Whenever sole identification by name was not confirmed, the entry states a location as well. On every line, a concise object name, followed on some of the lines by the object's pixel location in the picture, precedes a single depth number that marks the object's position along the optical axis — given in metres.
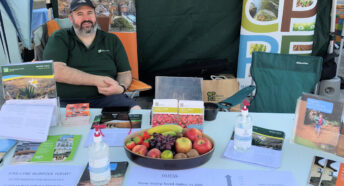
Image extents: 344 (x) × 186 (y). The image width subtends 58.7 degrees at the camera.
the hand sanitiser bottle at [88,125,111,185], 1.05
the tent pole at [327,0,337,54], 3.49
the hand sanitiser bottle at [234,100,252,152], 1.27
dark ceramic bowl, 1.13
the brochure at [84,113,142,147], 1.41
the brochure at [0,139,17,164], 1.30
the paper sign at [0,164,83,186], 1.11
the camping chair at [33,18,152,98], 2.80
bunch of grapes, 1.16
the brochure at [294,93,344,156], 1.28
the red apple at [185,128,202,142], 1.23
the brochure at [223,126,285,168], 1.25
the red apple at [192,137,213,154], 1.18
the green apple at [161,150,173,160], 1.13
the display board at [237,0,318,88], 3.51
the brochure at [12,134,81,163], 1.26
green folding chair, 2.26
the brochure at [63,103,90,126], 1.59
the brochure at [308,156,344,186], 1.10
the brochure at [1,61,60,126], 1.47
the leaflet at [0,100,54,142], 1.41
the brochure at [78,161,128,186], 1.09
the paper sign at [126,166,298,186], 1.11
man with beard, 2.45
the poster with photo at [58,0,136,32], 3.54
